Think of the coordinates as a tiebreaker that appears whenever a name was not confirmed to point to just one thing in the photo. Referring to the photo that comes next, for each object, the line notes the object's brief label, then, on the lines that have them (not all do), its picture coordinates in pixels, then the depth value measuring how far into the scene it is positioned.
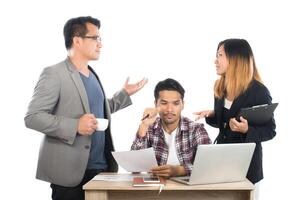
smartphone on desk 2.37
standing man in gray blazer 2.65
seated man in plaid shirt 2.78
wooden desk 2.28
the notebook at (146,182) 2.32
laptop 2.21
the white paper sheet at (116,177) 2.48
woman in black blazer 2.78
